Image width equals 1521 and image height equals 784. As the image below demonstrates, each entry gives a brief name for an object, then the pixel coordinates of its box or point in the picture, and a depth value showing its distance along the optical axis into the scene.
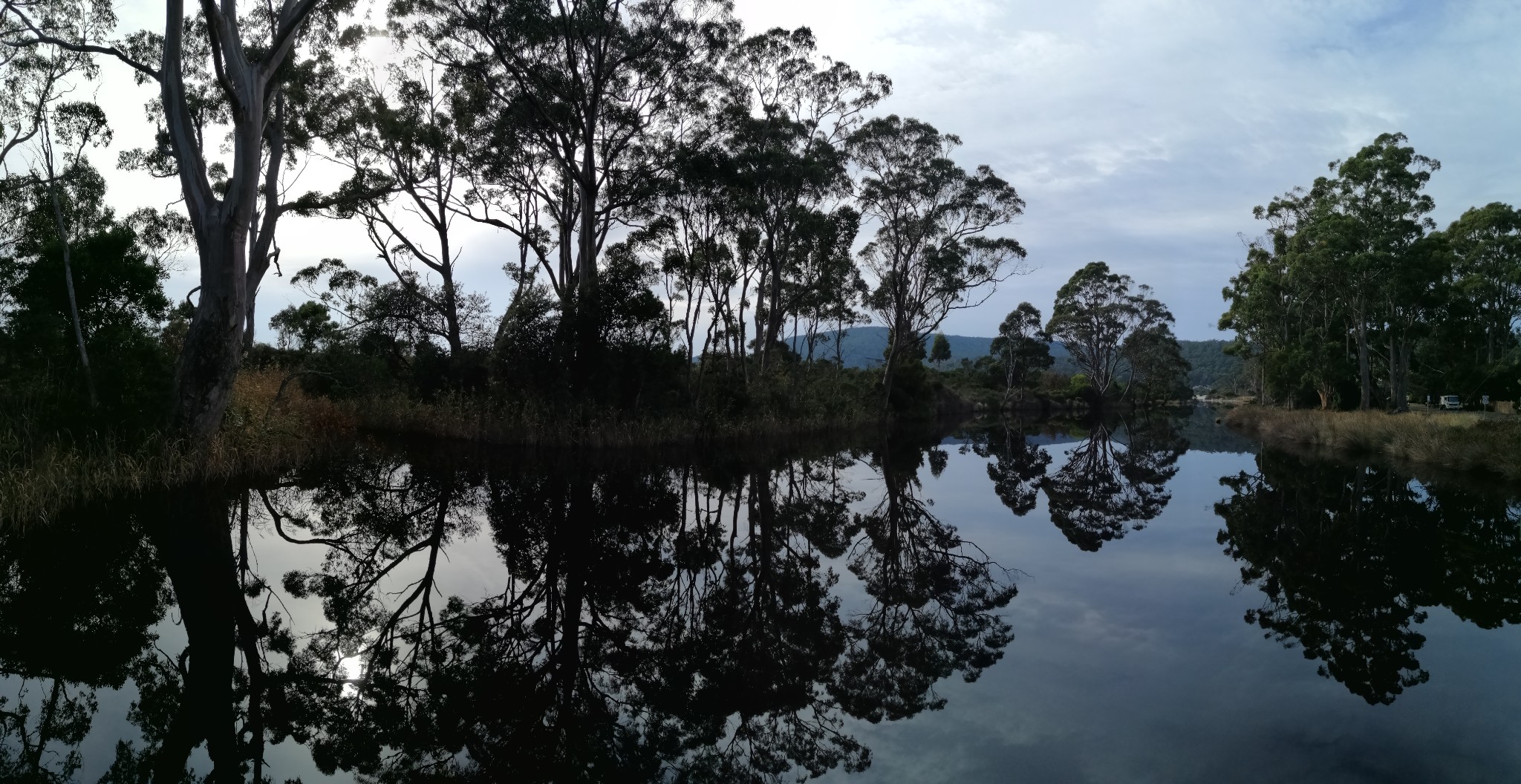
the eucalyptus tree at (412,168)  21.50
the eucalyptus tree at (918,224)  28.34
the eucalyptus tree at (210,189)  10.47
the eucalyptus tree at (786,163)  21.70
